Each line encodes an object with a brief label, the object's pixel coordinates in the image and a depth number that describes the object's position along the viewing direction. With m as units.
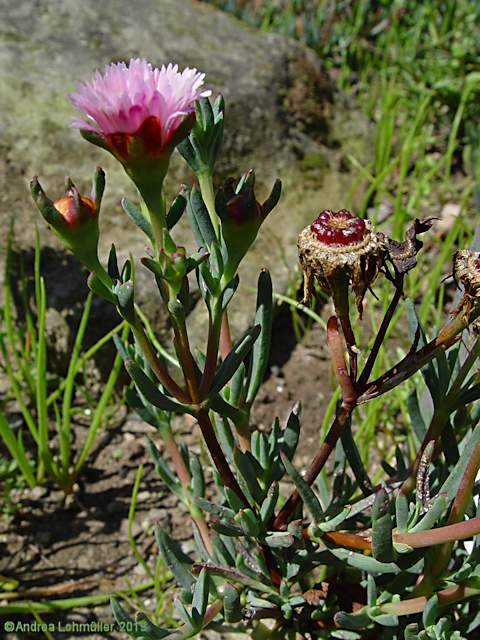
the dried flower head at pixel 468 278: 0.16
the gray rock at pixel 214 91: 0.40
